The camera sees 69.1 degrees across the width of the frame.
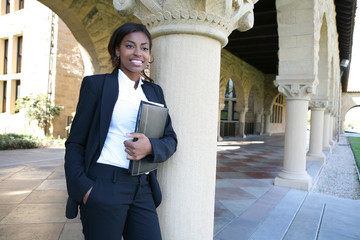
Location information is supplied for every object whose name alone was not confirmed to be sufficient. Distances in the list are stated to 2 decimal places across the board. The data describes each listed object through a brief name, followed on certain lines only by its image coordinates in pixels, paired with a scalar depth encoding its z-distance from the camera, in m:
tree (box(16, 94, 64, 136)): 11.26
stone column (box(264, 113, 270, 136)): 21.51
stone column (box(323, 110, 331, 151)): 10.35
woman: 1.23
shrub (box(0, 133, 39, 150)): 8.65
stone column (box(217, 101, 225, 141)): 14.25
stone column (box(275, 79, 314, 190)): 4.95
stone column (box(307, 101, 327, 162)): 7.71
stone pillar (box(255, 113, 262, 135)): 20.56
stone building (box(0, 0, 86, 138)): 11.62
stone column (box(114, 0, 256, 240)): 1.57
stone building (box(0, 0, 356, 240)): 1.58
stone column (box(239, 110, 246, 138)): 17.31
